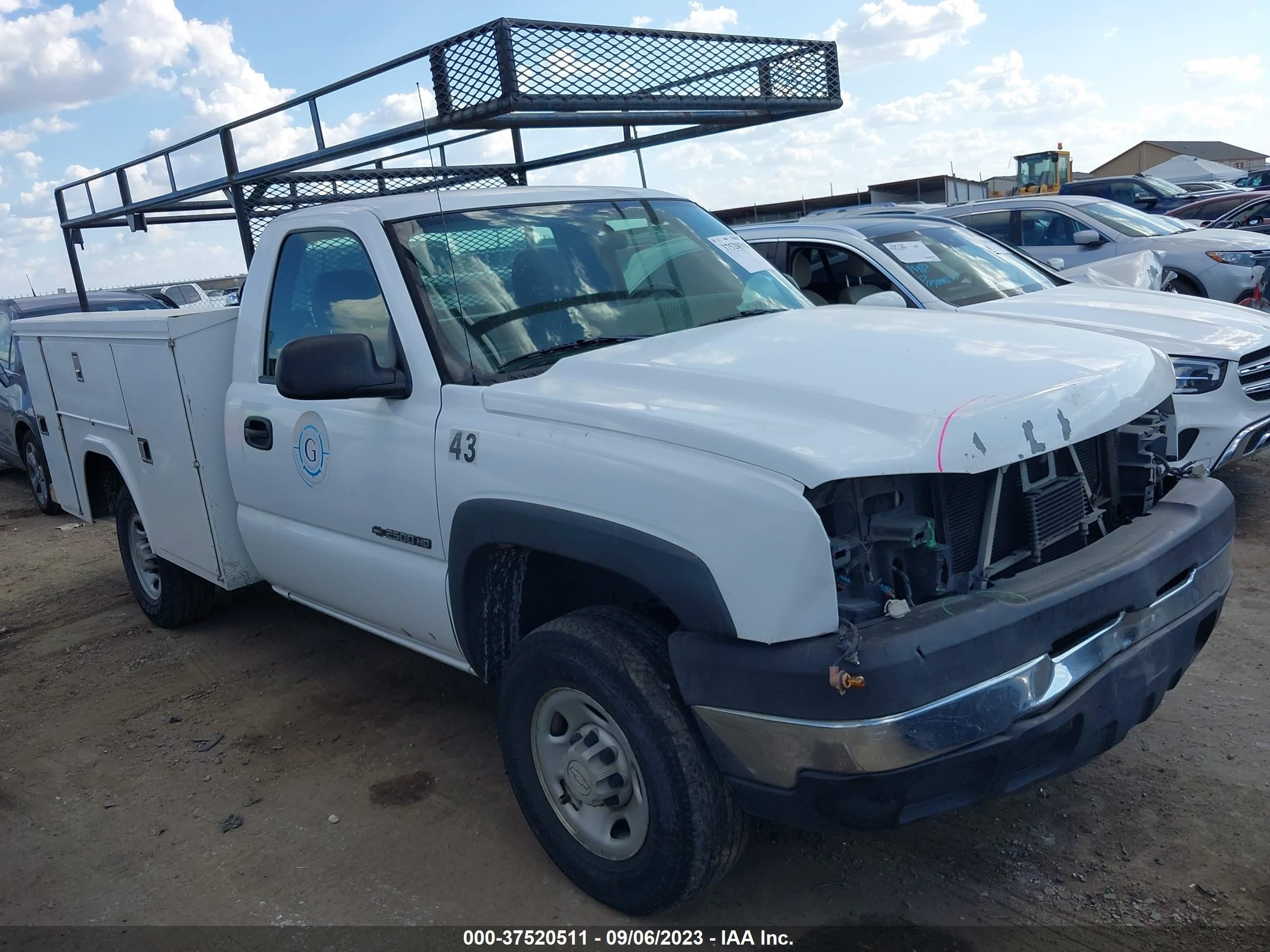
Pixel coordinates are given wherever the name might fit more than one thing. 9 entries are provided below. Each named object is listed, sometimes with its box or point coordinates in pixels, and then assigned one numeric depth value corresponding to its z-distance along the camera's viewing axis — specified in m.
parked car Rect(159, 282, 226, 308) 14.18
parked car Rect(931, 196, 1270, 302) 10.09
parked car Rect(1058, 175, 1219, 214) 19.50
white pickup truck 2.29
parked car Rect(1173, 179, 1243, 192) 28.97
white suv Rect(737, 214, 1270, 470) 5.44
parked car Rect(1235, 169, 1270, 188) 28.59
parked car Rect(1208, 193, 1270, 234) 16.33
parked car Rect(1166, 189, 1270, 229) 18.61
